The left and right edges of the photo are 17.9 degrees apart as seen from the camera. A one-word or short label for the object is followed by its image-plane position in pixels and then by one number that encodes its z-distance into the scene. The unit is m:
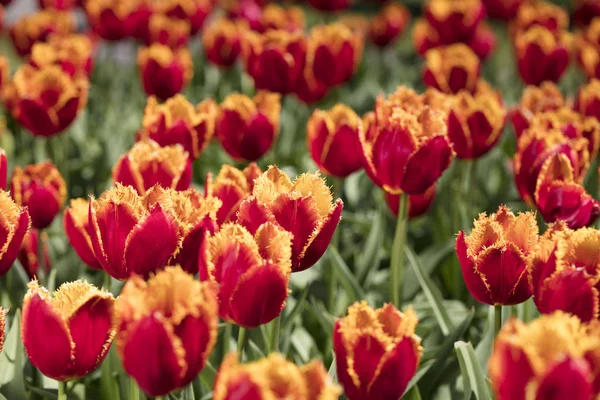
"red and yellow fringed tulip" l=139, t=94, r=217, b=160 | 1.56
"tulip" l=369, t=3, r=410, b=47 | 4.46
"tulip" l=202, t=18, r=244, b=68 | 3.57
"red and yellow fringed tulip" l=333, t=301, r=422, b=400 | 1.11
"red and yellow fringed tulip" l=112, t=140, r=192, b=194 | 1.40
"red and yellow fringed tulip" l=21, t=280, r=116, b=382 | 1.13
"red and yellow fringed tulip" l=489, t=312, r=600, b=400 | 0.99
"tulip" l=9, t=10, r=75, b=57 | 3.55
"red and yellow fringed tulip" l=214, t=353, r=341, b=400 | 0.98
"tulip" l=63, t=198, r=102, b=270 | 1.39
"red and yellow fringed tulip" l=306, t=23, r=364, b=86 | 2.23
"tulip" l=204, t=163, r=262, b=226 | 1.29
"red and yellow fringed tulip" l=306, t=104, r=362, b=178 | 1.58
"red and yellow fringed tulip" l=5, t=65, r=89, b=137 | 1.78
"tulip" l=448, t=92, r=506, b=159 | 1.62
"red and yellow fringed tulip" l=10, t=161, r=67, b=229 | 1.53
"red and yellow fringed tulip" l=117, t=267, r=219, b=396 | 1.04
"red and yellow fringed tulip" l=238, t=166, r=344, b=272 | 1.18
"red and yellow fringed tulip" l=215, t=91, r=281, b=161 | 1.72
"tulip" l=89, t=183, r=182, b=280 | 1.18
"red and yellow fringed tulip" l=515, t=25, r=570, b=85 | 2.37
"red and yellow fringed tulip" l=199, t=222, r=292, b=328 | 1.12
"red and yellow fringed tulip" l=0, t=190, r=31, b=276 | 1.21
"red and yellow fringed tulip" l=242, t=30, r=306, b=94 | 2.07
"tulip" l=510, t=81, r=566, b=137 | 1.82
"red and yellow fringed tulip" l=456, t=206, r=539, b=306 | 1.19
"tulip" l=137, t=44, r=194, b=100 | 2.19
